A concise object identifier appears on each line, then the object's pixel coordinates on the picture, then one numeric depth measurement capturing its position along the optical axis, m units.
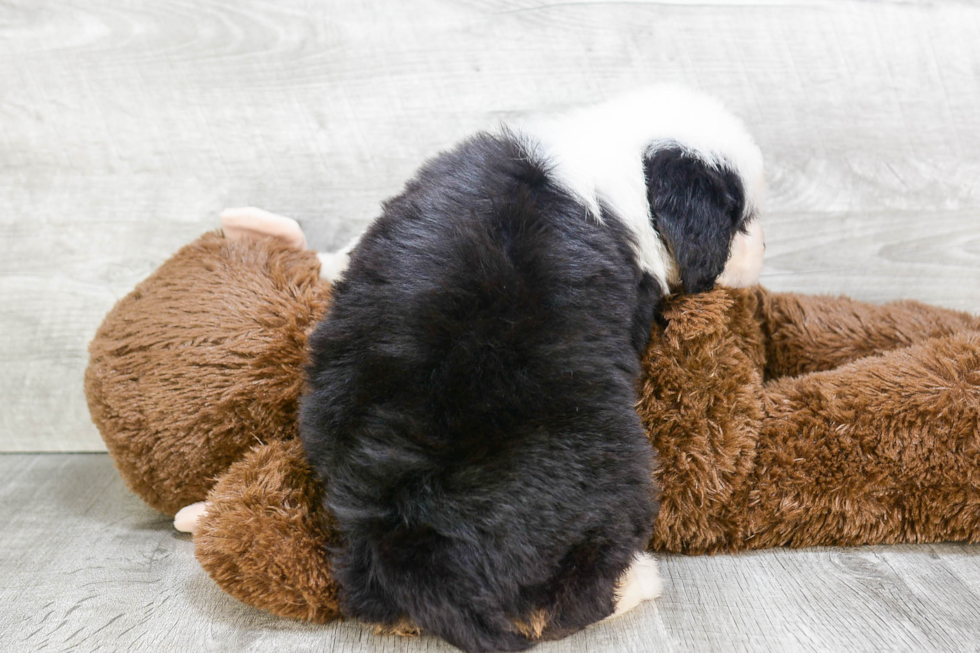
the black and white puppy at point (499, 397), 0.66
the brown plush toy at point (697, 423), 0.73
